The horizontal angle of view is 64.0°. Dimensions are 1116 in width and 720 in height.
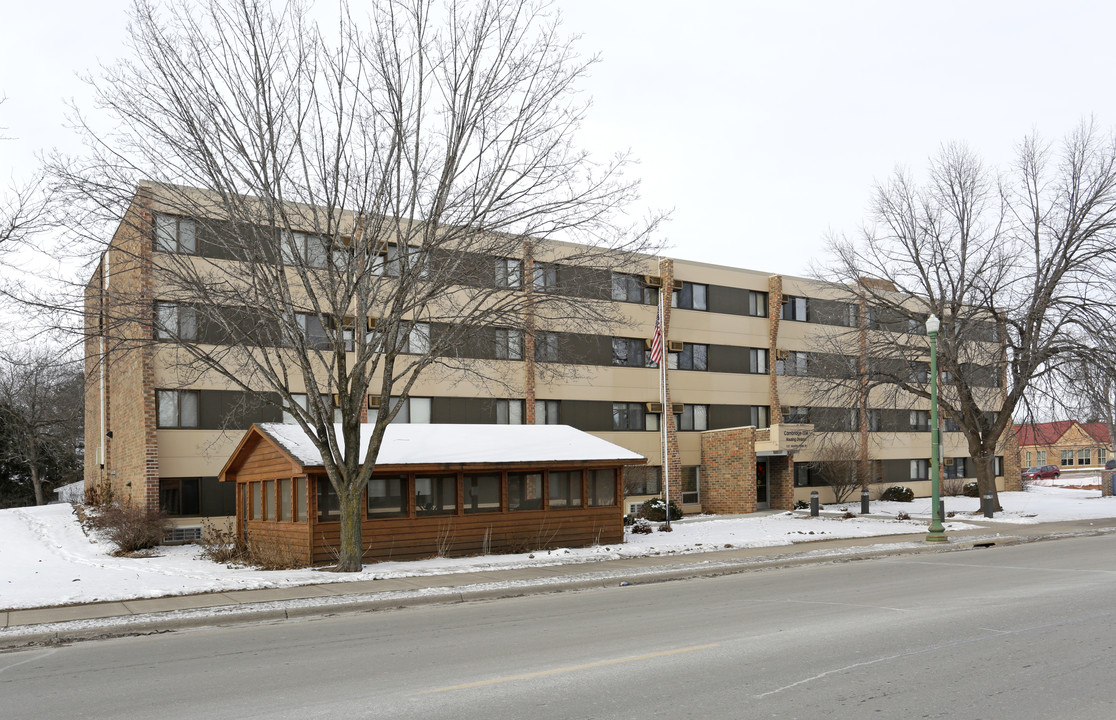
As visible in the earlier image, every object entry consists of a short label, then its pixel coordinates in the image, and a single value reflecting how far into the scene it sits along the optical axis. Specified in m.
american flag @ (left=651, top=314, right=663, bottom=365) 28.02
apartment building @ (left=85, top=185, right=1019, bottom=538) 27.44
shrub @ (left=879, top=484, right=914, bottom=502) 42.88
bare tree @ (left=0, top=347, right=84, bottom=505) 47.38
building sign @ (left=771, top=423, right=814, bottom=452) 37.03
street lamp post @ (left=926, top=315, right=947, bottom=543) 21.94
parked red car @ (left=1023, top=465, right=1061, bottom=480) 76.88
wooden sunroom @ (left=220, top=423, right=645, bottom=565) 19.02
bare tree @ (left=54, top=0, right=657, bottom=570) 16.09
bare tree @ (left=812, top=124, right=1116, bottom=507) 31.08
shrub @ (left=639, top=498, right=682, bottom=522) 32.59
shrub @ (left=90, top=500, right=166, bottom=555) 23.33
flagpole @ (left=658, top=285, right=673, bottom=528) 30.14
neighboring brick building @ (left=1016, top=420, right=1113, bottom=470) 92.56
